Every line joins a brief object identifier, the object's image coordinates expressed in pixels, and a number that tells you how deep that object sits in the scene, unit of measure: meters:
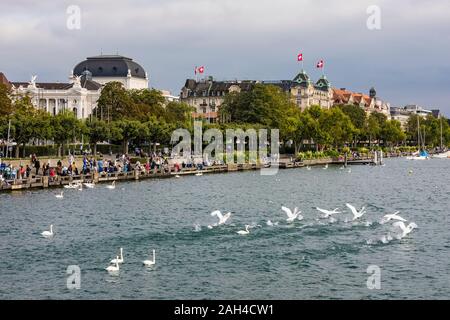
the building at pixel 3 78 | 149.11
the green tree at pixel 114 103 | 137.38
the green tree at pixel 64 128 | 95.38
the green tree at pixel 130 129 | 112.12
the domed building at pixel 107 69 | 193.00
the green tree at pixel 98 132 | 106.94
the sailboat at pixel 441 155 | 188.38
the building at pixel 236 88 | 195.73
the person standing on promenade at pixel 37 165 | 72.38
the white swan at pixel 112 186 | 69.88
